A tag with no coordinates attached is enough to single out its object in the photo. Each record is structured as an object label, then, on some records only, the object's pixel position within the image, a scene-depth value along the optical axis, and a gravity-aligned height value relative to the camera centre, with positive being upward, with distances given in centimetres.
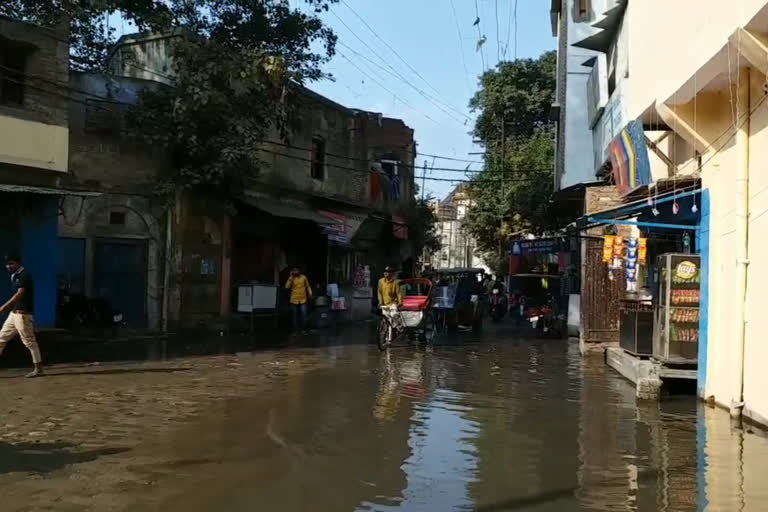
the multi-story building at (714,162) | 813 +165
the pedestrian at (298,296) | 1981 -58
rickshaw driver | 1596 -32
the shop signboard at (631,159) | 1122 +196
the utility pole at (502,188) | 3309 +404
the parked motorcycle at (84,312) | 1612 -97
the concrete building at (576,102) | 2022 +507
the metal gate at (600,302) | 1559 -40
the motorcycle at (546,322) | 2080 -113
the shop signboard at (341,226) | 2378 +163
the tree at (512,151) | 3103 +561
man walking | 1082 -68
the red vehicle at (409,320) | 1566 -93
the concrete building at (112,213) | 1700 +130
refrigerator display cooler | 1027 -33
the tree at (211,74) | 1686 +461
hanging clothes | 2852 +349
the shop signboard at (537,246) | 2120 +99
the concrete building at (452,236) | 7350 +462
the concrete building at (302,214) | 1939 +180
